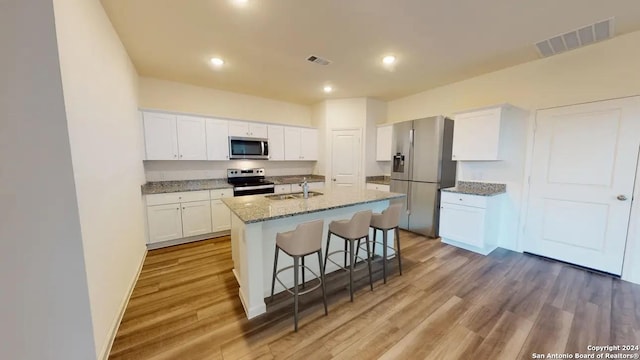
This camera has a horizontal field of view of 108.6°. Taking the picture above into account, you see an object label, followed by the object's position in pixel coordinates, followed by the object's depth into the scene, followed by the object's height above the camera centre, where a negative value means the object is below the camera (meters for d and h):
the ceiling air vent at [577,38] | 2.29 +1.31
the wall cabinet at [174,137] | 3.62 +0.40
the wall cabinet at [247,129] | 4.28 +0.61
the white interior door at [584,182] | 2.57 -0.27
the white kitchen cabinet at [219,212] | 3.89 -0.86
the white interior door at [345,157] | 4.91 +0.08
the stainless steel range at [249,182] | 4.12 -0.40
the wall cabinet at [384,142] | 4.73 +0.38
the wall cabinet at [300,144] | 4.95 +0.38
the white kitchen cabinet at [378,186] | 4.64 -0.54
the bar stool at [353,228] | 2.28 -0.68
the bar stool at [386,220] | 2.56 -0.68
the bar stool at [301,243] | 1.86 -0.69
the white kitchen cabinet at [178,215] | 3.43 -0.83
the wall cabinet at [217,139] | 4.08 +0.40
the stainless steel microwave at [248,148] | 4.27 +0.25
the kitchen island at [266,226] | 1.97 -0.63
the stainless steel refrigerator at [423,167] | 3.78 -0.12
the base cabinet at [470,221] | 3.26 -0.90
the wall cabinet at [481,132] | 3.25 +0.41
